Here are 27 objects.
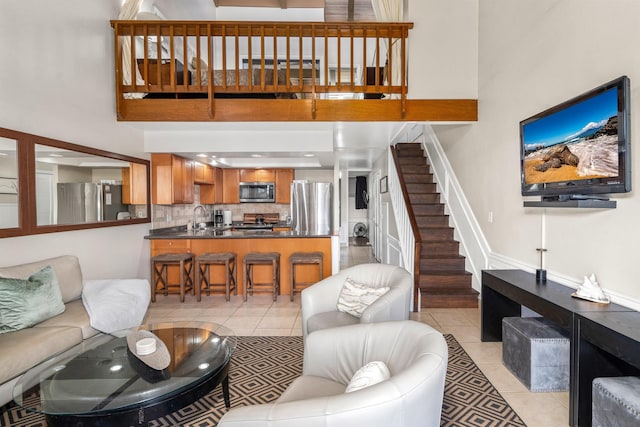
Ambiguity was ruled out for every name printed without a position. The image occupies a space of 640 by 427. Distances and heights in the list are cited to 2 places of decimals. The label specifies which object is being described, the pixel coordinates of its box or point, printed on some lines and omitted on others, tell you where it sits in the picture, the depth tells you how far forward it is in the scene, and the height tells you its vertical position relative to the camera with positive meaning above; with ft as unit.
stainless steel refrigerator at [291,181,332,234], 21.02 +0.07
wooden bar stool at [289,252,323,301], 14.76 -2.37
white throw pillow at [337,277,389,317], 8.63 -2.38
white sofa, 6.53 -2.81
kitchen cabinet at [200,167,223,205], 22.22 +1.10
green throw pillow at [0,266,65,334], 7.50 -2.21
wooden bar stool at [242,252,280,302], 14.78 -2.80
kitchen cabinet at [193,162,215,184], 19.31 +2.01
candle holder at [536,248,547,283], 8.95 -1.86
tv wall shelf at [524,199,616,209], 7.21 +0.04
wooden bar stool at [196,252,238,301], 14.89 -3.03
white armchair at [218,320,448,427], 3.48 -2.20
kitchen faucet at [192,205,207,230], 19.60 -0.57
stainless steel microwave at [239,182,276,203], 23.50 +1.07
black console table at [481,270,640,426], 5.49 -2.28
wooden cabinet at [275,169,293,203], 23.71 +1.57
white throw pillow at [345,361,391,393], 4.34 -2.26
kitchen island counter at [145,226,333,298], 15.85 -1.91
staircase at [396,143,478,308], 13.46 -2.18
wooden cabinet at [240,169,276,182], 23.61 +2.20
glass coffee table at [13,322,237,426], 5.02 -2.96
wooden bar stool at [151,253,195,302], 14.70 -2.95
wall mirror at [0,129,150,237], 8.80 +0.66
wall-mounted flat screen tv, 6.65 +1.37
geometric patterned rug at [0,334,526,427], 6.66 -4.24
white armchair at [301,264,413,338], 7.70 -2.33
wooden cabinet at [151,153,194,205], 16.14 +1.37
